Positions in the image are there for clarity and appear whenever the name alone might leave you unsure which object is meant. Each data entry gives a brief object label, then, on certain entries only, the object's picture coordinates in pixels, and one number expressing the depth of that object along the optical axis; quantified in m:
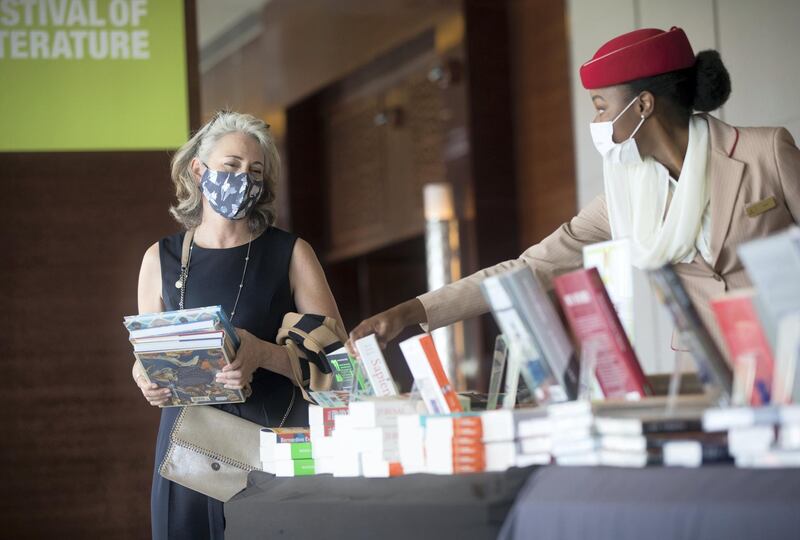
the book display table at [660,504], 4.14
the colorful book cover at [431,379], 4.83
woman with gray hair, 5.79
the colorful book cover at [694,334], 4.39
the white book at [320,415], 5.03
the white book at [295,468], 5.05
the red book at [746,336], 4.33
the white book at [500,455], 4.61
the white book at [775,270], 4.21
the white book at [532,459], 4.57
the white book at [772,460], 4.21
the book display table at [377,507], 4.53
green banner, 7.36
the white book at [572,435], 4.44
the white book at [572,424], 4.43
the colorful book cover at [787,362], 4.24
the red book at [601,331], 4.52
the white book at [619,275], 4.66
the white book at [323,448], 4.99
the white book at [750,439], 4.25
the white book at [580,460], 4.44
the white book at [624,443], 4.36
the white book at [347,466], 4.86
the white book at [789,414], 4.20
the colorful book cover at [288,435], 5.09
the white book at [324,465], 4.99
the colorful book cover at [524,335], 4.59
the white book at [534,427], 4.56
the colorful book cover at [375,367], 5.01
